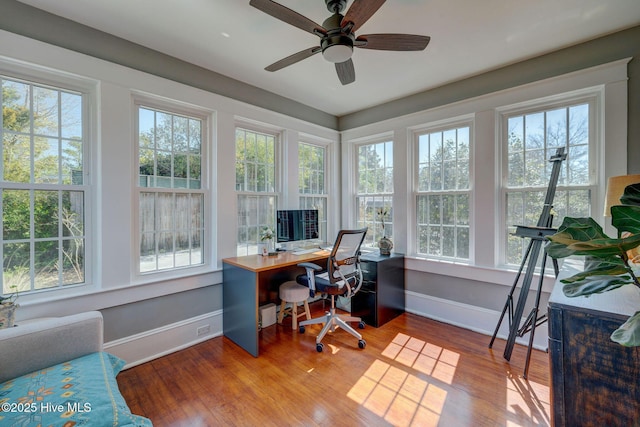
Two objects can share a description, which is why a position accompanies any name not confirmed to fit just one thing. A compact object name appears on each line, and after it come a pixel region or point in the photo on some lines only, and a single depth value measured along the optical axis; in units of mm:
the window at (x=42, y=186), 1861
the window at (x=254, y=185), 3096
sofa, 1102
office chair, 2543
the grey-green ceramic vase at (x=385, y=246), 3344
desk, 2400
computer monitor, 3186
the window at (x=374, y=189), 3691
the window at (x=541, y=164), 2377
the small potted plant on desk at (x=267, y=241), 2999
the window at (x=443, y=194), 3039
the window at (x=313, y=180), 3795
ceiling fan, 1446
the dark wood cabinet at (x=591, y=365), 876
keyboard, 3182
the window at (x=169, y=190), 2447
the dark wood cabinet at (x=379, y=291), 2994
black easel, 2064
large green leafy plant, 731
